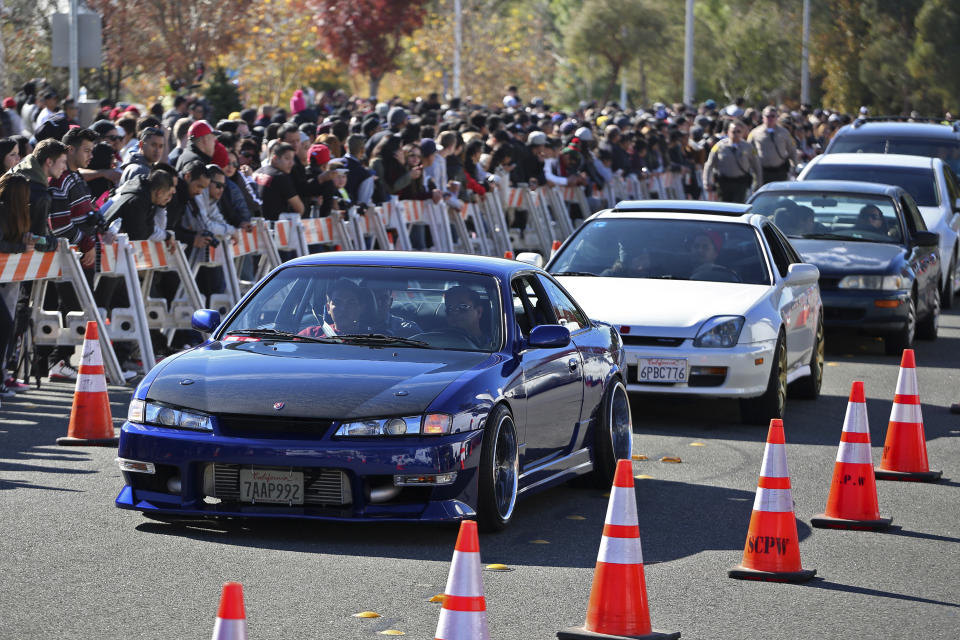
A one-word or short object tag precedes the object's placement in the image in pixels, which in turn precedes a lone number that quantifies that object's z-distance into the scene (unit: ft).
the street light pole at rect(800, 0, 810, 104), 254.27
